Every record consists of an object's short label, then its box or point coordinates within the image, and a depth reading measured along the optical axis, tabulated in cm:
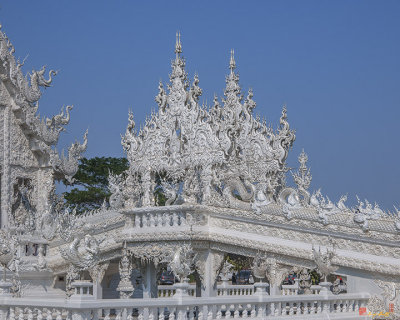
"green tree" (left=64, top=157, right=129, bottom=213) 4384
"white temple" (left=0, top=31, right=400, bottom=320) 1348
